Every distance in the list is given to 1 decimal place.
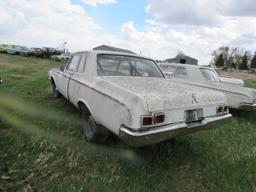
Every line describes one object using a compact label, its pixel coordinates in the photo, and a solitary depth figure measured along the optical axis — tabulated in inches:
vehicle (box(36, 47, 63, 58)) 1057.3
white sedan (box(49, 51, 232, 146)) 83.3
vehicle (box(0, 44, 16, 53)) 1036.8
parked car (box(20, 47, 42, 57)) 1013.7
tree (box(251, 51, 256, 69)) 2721.5
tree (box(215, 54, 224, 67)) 2854.9
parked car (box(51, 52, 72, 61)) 1000.1
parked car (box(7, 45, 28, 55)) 1018.8
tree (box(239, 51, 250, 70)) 2752.0
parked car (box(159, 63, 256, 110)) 185.1
